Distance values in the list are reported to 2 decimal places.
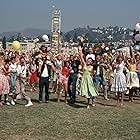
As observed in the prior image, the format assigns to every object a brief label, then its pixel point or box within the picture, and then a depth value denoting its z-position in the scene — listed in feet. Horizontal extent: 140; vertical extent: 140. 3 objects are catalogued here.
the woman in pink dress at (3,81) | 48.14
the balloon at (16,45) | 69.49
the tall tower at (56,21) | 207.69
